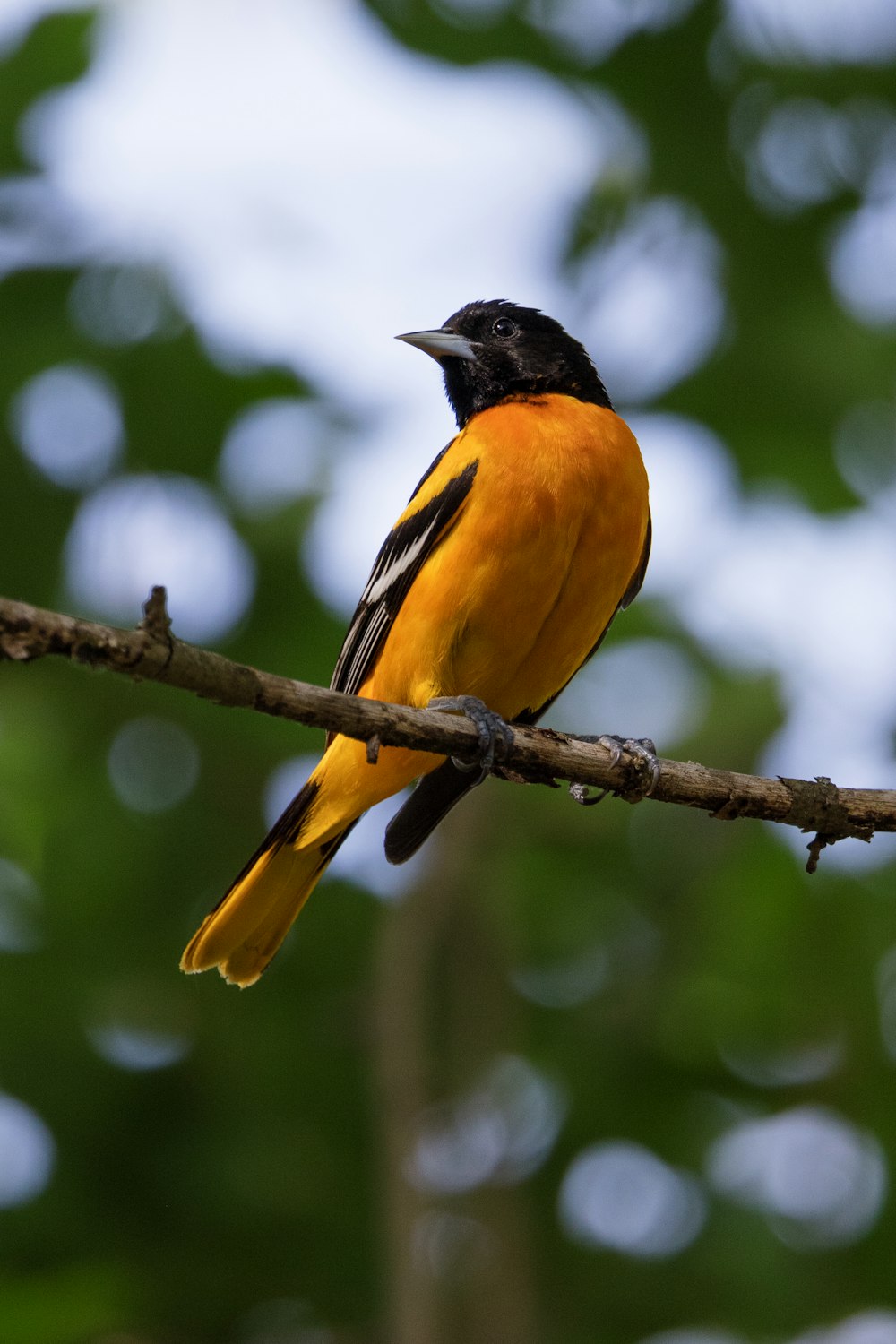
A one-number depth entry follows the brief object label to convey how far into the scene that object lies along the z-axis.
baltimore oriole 9.40
